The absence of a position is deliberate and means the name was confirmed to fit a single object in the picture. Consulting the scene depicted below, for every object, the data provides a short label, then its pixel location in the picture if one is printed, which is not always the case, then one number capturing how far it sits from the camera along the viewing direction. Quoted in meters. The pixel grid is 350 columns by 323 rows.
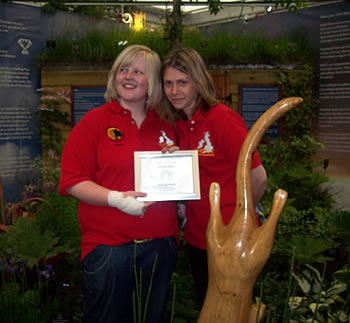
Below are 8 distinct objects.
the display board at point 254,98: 4.98
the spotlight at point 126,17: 4.84
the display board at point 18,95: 4.54
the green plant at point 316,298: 1.60
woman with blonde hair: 1.63
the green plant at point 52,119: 4.95
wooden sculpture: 0.83
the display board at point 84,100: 5.04
